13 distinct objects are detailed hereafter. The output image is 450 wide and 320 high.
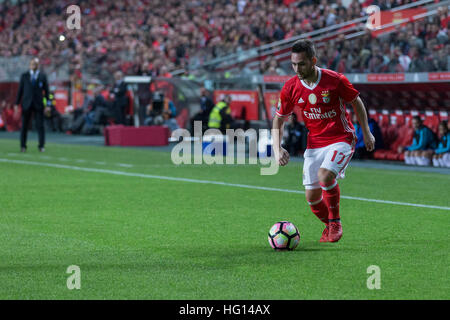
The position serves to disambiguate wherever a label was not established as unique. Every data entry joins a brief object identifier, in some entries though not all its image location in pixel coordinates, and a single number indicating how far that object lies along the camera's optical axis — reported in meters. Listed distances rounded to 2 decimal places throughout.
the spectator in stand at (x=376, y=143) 20.20
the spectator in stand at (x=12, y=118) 35.12
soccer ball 8.12
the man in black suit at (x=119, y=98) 29.78
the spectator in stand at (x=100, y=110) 31.14
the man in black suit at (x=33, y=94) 21.27
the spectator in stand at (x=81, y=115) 32.19
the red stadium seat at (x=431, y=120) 19.72
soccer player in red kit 8.38
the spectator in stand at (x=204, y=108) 26.02
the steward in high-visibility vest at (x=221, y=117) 23.94
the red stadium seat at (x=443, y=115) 19.55
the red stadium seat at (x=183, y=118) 28.73
